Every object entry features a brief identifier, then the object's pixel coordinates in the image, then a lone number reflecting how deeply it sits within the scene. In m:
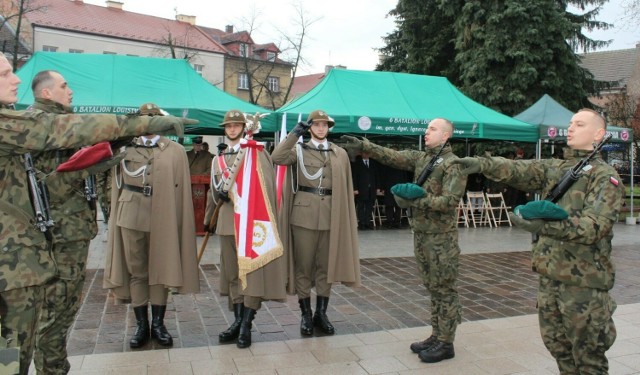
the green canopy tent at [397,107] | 11.43
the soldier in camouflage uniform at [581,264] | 2.94
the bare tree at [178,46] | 41.00
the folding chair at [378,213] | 13.54
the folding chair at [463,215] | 13.62
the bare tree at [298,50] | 35.21
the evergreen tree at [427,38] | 23.47
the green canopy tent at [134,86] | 10.22
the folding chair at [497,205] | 13.93
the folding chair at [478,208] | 13.74
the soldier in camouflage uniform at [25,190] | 2.31
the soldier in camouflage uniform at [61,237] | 3.35
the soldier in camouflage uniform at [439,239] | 4.18
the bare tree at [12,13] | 24.98
